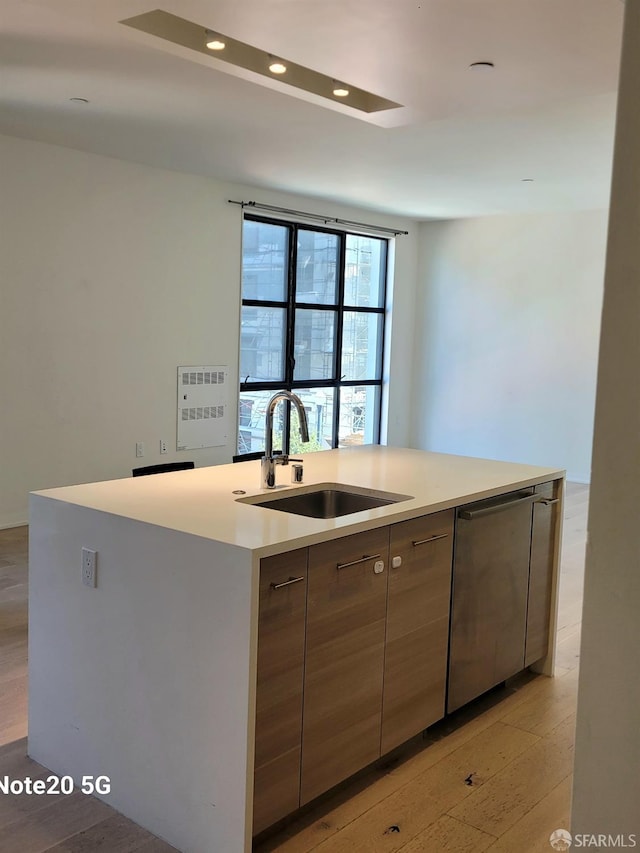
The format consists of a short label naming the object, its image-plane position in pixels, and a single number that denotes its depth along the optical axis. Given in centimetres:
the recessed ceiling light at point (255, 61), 320
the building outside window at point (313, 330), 755
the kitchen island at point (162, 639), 202
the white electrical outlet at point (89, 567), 235
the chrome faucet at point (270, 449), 279
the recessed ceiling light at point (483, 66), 323
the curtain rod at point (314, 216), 721
